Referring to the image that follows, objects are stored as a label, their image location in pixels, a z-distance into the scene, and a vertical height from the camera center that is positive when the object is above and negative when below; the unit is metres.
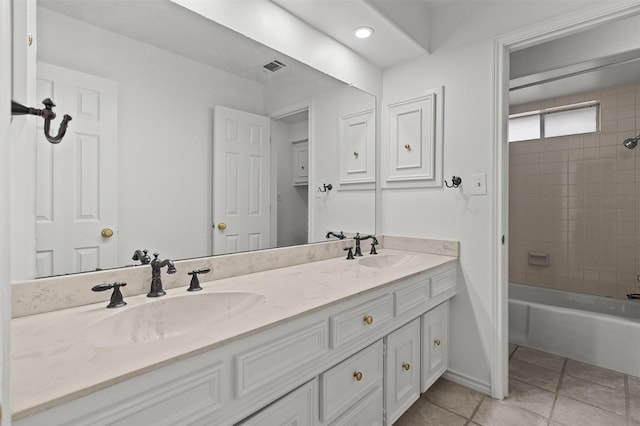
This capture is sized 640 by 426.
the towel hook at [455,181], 2.00 +0.20
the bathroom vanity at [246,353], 0.65 -0.37
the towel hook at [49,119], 0.78 +0.26
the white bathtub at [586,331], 2.12 -0.83
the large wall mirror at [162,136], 1.07 +0.32
